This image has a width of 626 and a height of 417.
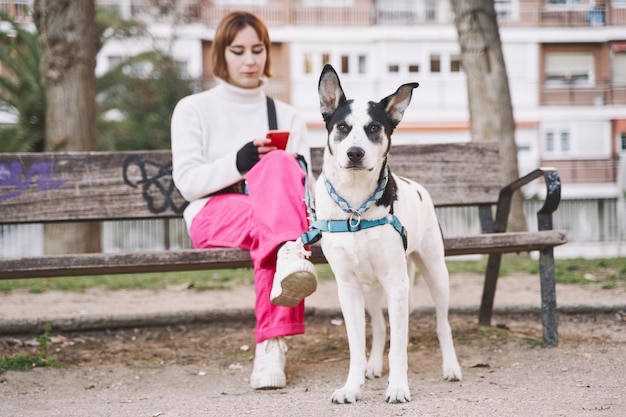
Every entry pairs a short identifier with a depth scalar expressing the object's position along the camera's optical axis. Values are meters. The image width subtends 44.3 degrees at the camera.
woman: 3.92
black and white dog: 3.52
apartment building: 30.78
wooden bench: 4.24
